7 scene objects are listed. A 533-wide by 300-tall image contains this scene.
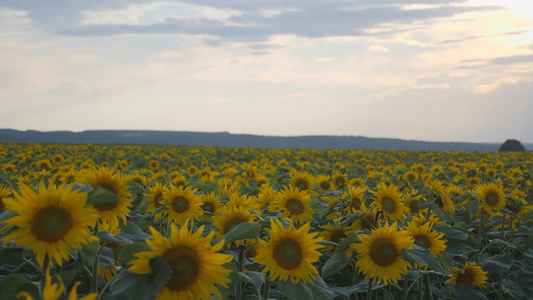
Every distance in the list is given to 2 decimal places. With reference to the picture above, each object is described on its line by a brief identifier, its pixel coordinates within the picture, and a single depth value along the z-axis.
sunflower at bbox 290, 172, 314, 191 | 5.35
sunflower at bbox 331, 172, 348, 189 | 7.26
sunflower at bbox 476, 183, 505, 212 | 5.58
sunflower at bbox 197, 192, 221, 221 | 4.02
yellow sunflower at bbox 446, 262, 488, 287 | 4.16
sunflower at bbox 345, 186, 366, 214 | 4.48
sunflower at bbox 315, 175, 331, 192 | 6.90
